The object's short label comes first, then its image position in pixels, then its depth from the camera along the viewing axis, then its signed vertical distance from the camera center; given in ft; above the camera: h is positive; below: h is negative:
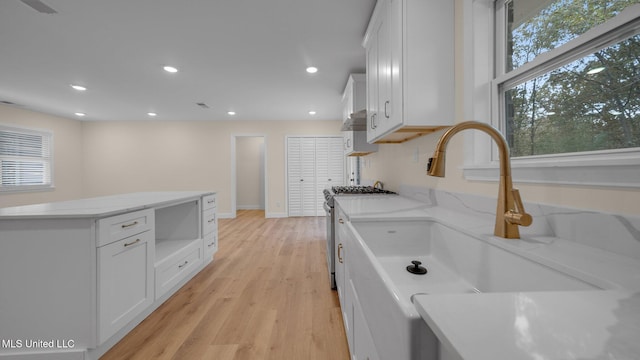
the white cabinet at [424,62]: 4.57 +2.23
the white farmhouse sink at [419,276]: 1.33 -0.89
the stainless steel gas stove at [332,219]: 7.06 -1.18
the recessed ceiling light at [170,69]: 9.65 +4.53
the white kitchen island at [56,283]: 4.37 -1.85
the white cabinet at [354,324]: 2.49 -1.85
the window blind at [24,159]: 14.53 +1.47
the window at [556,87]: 2.34 +1.18
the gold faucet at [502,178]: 2.53 +0.01
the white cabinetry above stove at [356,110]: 9.05 +2.96
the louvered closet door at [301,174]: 19.07 +0.50
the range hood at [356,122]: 7.81 +2.04
